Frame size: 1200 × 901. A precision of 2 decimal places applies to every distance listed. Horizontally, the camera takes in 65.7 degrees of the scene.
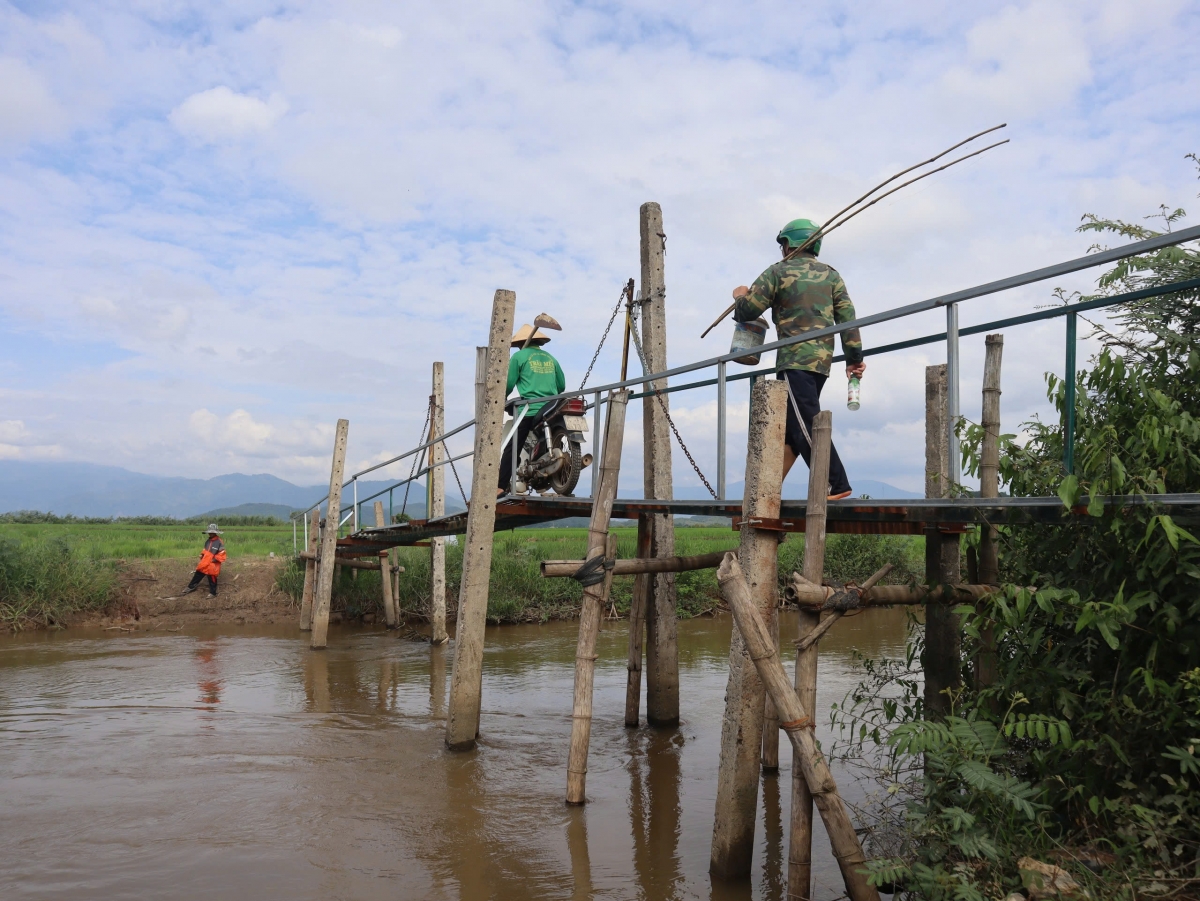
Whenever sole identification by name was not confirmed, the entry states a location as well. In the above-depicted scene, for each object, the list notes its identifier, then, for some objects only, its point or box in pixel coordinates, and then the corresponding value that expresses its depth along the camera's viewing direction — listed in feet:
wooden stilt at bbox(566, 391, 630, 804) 22.18
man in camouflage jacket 19.02
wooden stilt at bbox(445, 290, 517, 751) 27.22
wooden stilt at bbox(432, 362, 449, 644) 47.26
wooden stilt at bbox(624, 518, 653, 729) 29.55
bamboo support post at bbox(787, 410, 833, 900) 15.60
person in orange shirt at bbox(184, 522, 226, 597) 60.95
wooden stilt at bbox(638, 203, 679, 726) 29.17
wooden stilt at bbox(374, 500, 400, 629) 56.39
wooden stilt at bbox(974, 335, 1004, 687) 17.29
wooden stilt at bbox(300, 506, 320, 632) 57.26
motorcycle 29.94
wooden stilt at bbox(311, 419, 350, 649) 48.57
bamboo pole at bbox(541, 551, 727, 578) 22.53
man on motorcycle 30.86
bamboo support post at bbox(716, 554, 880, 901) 14.58
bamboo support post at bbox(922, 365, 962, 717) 19.27
